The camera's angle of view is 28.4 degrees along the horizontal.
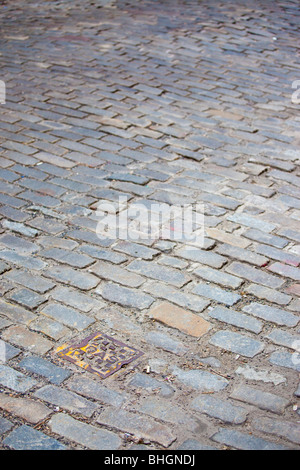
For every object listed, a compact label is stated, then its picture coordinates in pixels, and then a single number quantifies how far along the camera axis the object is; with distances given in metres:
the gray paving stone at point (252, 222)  3.88
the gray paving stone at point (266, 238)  3.72
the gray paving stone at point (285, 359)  2.78
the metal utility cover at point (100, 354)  2.73
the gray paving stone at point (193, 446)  2.31
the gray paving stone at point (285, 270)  3.43
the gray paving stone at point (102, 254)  3.53
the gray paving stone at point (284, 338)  2.91
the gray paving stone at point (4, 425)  2.37
